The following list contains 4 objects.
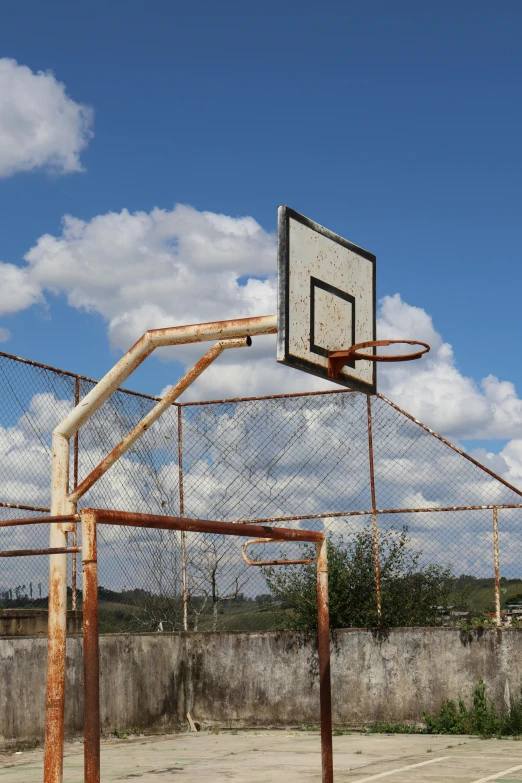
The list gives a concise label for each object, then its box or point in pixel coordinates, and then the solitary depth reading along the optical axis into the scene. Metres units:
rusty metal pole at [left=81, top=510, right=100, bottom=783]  5.19
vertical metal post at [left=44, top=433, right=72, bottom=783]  5.54
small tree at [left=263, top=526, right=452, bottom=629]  12.45
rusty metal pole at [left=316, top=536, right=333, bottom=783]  7.04
